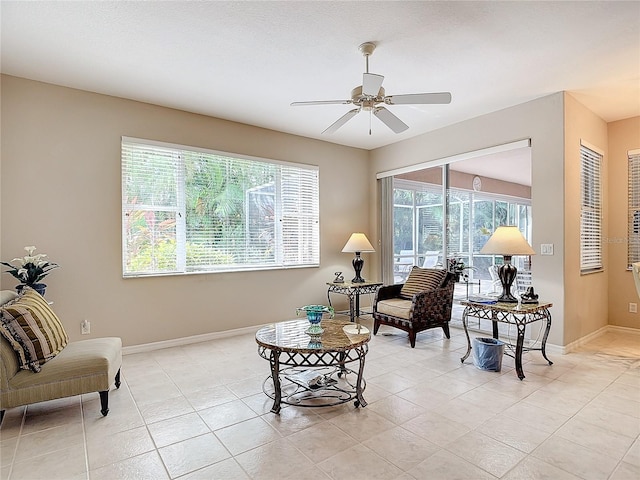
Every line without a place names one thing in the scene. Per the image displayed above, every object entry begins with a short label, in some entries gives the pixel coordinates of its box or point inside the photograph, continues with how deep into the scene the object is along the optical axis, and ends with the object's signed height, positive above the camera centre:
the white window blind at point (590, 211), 4.21 +0.37
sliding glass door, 4.65 +0.29
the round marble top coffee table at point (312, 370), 2.53 -1.06
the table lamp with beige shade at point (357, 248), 5.30 -0.10
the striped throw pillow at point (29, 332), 2.32 -0.61
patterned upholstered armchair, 4.09 -0.75
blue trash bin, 3.32 -1.08
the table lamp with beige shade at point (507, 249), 3.36 -0.08
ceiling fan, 2.64 +1.15
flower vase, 3.20 -0.41
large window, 4.06 +0.40
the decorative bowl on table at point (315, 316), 2.86 -0.61
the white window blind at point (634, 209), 4.58 +0.41
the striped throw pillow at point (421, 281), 4.40 -0.50
